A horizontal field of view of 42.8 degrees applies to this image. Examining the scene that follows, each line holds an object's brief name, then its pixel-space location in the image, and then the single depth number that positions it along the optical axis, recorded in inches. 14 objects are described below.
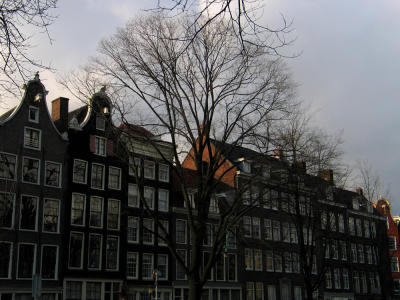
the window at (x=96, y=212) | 1513.3
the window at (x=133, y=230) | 1614.2
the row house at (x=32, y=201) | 1296.8
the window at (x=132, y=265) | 1580.0
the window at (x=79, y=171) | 1494.8
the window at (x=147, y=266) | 1622.8
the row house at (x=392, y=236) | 2812.5
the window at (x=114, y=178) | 1595.7
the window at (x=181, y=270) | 1724.5
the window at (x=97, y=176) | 1546.5
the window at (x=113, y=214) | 1557.6
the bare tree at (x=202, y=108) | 918.4
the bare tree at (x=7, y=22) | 393.7
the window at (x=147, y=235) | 1652.3
